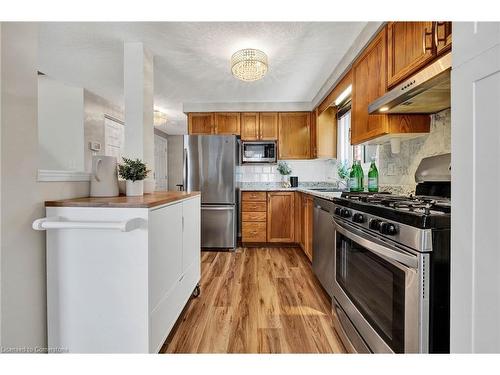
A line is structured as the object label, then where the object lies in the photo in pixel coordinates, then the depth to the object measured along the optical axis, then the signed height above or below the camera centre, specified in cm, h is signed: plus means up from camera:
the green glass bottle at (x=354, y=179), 256 +4
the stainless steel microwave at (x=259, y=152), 413 +51
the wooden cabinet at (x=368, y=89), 184 +77
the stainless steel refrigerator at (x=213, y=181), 370 +3
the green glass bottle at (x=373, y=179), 227 +4
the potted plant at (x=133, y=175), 166 +5
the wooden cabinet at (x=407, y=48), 132 +80
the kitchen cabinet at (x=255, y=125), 417 +96
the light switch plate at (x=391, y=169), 220 +12
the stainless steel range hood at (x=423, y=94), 114 +50
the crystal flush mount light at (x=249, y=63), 230 +112
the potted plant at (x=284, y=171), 433 +21
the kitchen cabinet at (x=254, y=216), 384 -51
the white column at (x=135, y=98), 233 +79
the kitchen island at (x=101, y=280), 118 -46
